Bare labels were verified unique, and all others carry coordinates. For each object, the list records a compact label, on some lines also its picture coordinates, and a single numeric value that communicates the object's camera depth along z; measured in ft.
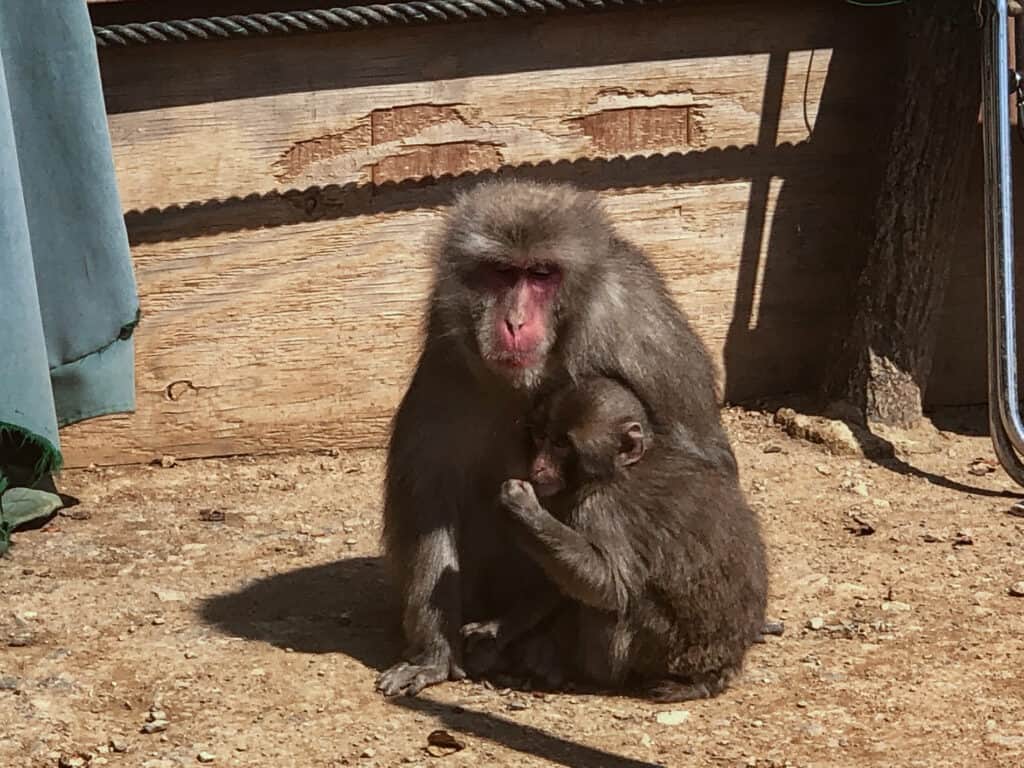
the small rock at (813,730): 14.11
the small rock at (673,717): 14.40
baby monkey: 14.62
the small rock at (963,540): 18.83
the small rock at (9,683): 14.78
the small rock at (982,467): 21.17
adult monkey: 14.71
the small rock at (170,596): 17.08
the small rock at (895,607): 17.01
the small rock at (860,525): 19.24
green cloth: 17.95
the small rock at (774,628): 16.33
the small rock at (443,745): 13.57
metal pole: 19.17
